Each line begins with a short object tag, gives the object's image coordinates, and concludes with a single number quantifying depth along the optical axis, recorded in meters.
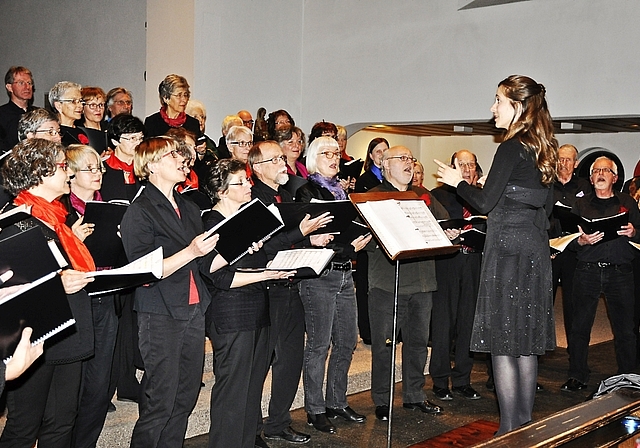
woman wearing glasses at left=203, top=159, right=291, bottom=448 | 3.44
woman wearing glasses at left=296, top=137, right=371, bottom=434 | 4.36
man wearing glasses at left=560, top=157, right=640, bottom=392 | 5.53
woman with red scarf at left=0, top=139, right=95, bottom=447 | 2.85
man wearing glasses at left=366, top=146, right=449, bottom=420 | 4.75
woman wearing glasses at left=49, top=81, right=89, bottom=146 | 4.61
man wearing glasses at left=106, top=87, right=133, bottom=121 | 5.74
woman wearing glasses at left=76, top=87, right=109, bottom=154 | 4.71
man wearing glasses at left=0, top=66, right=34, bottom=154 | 4.98
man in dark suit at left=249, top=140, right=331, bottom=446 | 3.94
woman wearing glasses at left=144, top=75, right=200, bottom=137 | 5.31
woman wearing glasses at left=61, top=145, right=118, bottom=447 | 3.42
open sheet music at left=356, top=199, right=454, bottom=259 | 3.37
